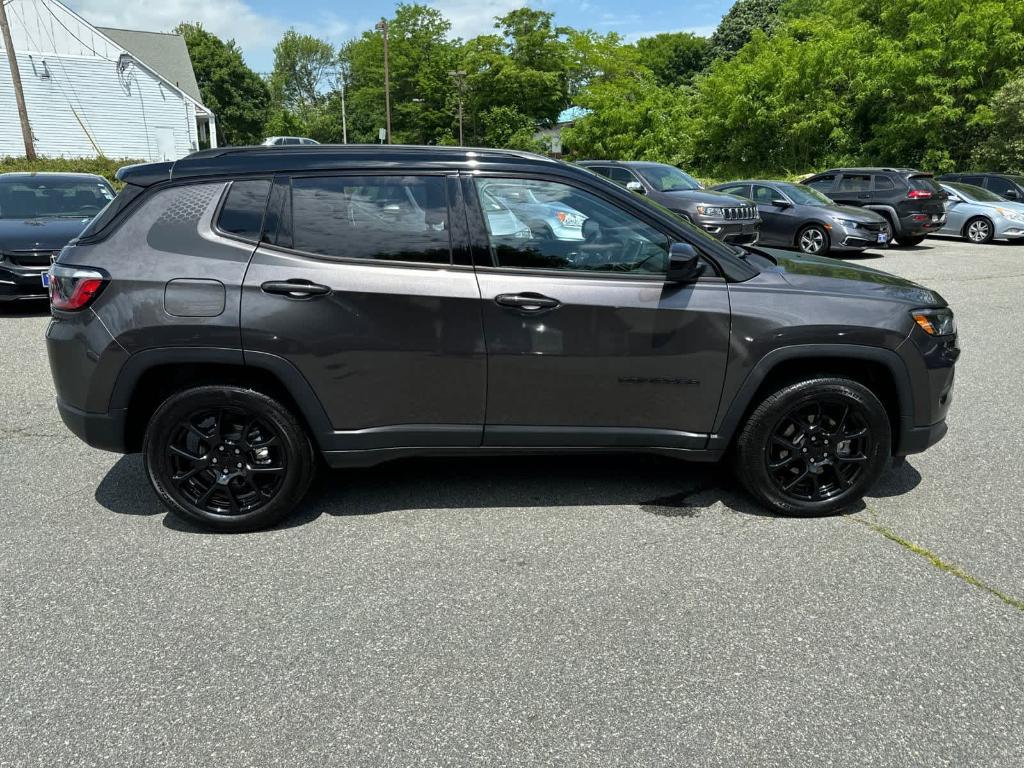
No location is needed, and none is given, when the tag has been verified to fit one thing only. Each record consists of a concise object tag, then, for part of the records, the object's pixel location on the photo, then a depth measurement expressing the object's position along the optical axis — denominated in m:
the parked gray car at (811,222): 14.50
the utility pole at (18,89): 25.56
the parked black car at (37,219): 8.55
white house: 34.47
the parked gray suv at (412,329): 3.51
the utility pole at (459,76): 56.31
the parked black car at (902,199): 16.37
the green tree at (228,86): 67.31
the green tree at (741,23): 72.38
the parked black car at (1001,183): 18.98
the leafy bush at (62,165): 27.14
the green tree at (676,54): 83.75
